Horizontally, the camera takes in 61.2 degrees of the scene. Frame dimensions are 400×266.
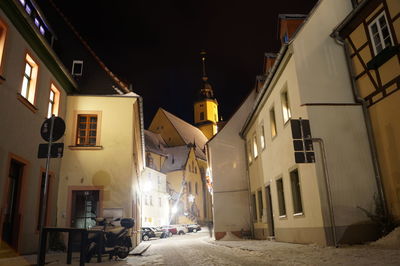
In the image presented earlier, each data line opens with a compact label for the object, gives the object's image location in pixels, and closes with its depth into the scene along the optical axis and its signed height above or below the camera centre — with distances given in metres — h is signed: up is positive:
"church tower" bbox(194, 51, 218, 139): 80.25 +25.65
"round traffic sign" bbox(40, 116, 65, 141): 6.91 +1.95
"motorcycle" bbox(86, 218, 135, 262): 10.01 -0.42
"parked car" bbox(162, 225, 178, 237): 37.42 -0.69
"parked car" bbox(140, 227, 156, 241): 32.72 -0.84
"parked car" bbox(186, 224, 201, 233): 44.38 -0.66
